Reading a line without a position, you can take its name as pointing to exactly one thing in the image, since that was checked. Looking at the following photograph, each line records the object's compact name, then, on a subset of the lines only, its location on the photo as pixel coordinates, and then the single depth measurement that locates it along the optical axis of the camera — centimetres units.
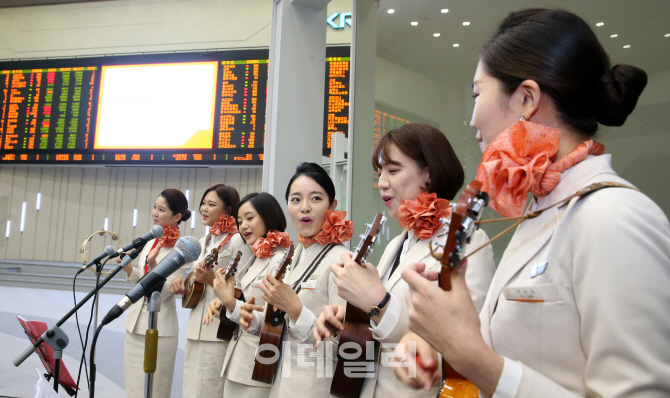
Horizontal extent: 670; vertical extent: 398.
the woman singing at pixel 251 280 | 235
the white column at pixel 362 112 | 338
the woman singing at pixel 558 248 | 68
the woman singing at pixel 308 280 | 184
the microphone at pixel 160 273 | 157
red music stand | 215
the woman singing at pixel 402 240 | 132
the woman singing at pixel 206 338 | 288
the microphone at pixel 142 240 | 217
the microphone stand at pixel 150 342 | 158
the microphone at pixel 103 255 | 236
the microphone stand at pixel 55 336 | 197
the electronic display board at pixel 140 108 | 758
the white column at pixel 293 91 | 365
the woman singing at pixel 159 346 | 338
